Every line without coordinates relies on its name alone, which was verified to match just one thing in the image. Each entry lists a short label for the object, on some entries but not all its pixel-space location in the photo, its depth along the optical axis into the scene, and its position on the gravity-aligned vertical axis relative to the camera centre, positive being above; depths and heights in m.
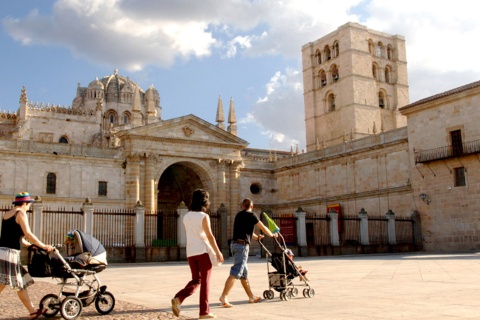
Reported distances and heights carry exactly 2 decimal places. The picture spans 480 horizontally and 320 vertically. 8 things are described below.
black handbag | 7.64 -0.49
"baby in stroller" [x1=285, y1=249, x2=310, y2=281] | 9.85 -0.88
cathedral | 31.62 +4.45
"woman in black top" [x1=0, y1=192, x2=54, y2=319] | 7.48 -0.27
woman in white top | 7.80 -0.26
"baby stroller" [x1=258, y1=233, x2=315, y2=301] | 9.64 -1.00
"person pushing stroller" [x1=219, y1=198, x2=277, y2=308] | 9.08 -0.29
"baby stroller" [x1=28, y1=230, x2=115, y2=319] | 7.66 -0.59
